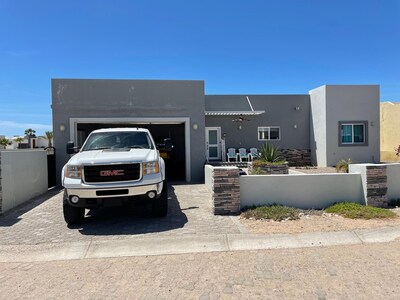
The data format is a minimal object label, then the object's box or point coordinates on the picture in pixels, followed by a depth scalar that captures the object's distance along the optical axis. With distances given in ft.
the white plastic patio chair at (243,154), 61.18
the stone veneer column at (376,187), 26.55
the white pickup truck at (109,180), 21.06
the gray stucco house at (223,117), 43.01
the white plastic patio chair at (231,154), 61.23
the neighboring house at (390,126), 88.80
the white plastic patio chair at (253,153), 60.46
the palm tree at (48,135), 136.26
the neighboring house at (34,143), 108.47
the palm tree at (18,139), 145.79
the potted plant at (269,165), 39.63
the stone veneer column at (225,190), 24.90
